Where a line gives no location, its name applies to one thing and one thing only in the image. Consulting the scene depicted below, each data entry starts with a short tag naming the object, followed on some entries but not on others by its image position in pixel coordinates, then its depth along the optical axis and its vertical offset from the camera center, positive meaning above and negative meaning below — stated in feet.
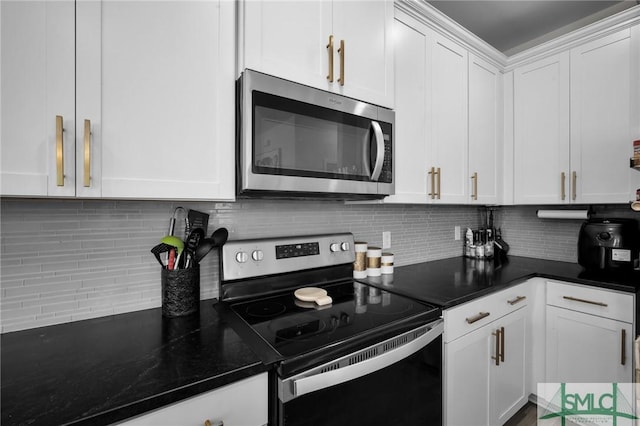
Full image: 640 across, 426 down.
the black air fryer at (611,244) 5.81 -0.61
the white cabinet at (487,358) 4.39 -2.40
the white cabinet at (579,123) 5.78 +1.89
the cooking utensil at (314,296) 4.18 -1.19
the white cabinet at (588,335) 5.14 -2.21
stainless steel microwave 3.52 +0.92
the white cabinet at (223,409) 2.23 -1.55
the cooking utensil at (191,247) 3.82 -0.45
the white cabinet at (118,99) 2.47 +1.06
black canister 3.65 -0.97
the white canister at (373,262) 5.69 -0.94
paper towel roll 6.59 -0.02
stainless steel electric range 2.81 -1.31
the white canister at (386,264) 5.87 -1.01
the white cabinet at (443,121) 5.33 +1.84
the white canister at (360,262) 5.52 -0.91
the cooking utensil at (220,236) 4.05 -0.32
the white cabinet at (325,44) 3.63 +2.28
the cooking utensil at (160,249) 3.62 -0.45
